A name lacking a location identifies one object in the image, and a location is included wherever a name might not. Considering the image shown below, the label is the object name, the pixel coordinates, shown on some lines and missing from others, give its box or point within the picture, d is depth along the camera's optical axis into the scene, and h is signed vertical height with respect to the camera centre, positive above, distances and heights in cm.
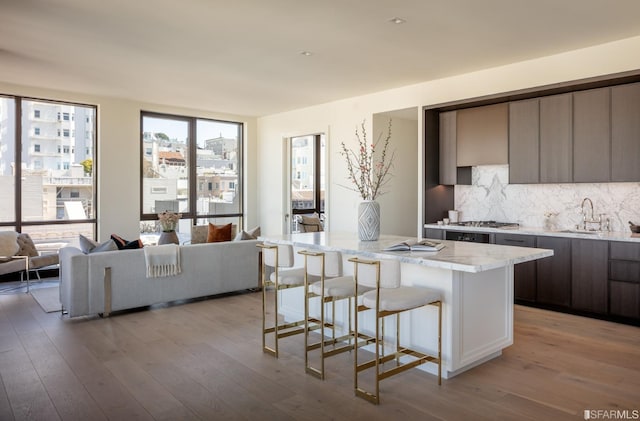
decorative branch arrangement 689 +69
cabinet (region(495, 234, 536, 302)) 508 -77
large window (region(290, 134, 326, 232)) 881 +57
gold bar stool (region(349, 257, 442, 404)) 282 -61
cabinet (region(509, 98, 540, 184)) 524 +75
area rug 507 -114
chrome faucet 506 -16
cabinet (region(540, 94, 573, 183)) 496 +74
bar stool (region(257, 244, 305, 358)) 362 -56
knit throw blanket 495 -61
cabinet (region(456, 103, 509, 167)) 558 +89
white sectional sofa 459 -81
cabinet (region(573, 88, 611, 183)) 468 +73
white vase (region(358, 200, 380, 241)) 391 -14
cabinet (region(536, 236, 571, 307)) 480 -74
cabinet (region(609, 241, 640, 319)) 433 -72
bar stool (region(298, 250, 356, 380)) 322 -59
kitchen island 306 -66
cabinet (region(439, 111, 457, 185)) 609 +78
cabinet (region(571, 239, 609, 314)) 454 -71
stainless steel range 546 -35
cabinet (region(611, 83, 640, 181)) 447 +73
